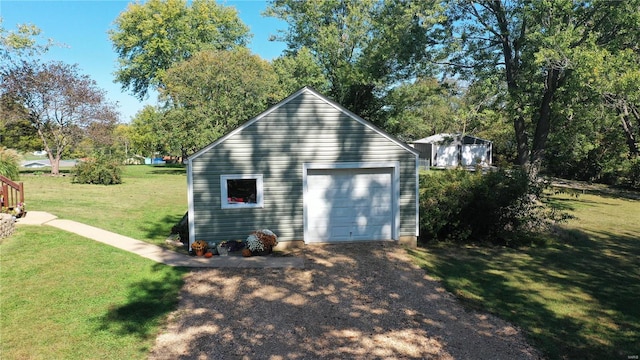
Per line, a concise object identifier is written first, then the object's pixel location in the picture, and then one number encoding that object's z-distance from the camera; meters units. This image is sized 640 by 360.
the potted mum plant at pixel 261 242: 10.52
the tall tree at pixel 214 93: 30.36
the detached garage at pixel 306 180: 10.89
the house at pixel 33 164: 45.33
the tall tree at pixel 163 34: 42.03
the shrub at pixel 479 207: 12.64
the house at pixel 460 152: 45.19
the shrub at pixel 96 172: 24.42
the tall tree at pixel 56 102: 26.70
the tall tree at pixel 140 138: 65.25
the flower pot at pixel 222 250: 10.55
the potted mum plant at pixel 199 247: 10.41
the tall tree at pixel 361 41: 18.86
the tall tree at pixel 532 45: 14.93
